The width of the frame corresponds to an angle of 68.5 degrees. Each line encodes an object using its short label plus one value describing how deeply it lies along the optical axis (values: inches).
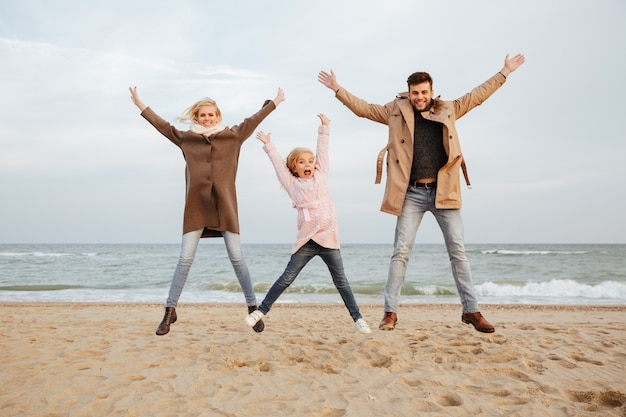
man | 172.9
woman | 174.7
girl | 167.0
